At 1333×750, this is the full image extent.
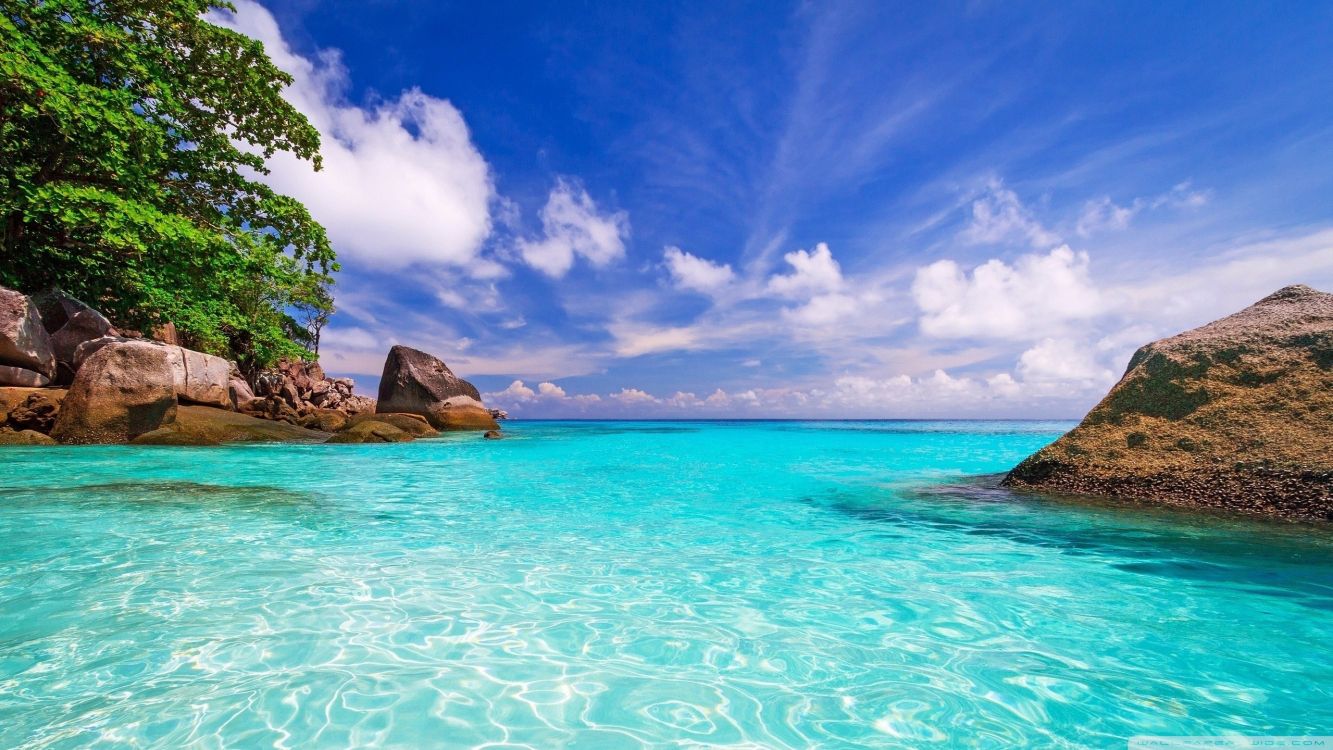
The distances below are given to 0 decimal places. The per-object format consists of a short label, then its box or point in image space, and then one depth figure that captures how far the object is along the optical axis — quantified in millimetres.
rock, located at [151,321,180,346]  20484
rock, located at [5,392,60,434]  13633
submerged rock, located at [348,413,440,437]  24528
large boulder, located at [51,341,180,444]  13922
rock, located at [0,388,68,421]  13586
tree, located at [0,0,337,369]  11492
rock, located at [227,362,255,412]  22638
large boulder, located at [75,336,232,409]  14797
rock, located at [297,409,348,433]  24328
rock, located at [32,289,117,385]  15234
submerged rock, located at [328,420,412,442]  20750
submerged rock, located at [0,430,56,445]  13236
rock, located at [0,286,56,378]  12891
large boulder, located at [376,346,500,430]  28344
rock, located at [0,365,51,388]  13562
